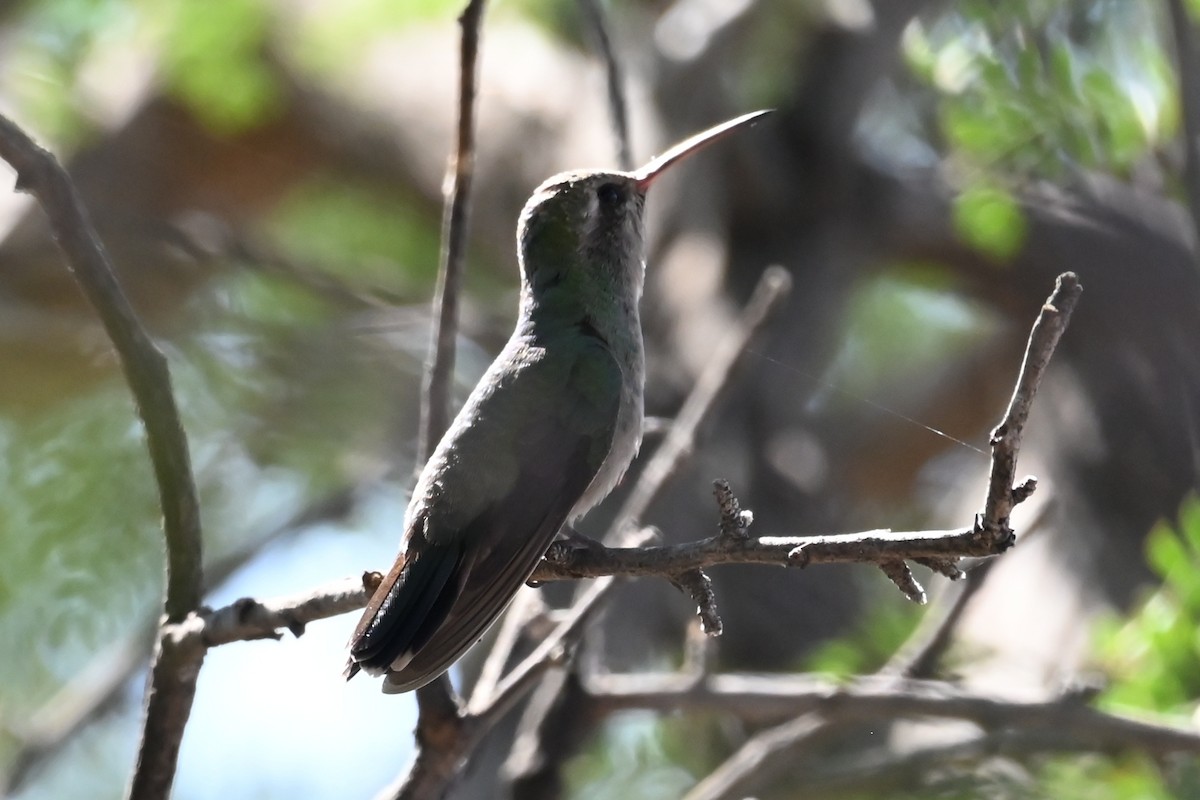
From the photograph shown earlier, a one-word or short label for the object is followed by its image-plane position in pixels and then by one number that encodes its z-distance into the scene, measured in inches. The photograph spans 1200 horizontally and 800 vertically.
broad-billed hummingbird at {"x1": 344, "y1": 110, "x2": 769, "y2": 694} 204.8
